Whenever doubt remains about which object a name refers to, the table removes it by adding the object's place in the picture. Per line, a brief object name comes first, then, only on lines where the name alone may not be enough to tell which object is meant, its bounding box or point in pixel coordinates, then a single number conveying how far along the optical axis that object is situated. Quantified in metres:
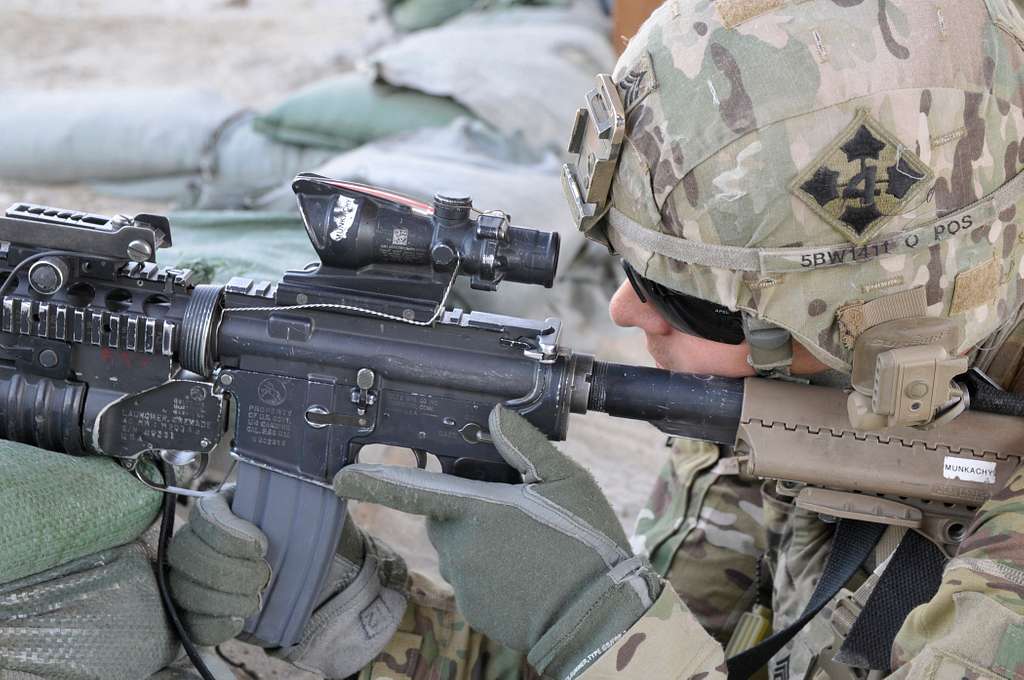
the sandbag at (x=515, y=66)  5.00
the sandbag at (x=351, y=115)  4.96
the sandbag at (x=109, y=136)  5.18
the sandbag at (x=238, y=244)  3.24
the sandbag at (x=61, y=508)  1.74
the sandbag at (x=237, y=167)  4.96
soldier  1.71
